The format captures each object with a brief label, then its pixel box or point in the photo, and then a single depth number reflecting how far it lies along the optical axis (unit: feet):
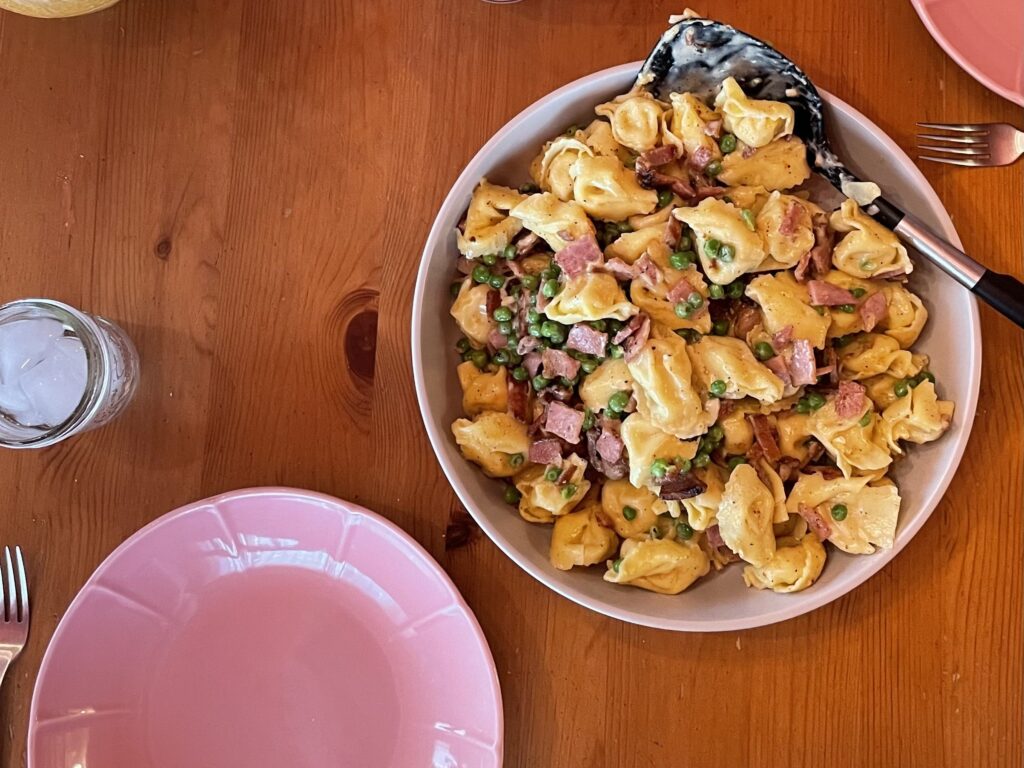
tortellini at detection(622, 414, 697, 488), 1.45
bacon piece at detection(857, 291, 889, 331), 1.47
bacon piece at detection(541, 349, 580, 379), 1.48
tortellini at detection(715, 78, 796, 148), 1.44
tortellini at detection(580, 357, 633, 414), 1.47
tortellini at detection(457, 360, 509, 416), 1.53
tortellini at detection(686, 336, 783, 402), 1.42
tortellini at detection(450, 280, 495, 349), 1.53
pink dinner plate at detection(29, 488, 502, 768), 1.50
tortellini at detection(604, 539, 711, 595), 1.47
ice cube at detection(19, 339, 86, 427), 1.52
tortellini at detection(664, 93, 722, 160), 1.47
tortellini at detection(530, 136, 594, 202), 1.49
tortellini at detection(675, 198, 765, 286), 1.41
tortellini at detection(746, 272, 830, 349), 1.44
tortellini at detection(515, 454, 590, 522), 1.49
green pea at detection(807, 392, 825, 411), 1.48
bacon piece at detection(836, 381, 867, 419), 1.45
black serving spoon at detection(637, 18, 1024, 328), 1.40
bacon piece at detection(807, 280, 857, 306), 1.45
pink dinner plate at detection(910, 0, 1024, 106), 1.56
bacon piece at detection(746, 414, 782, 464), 1.49
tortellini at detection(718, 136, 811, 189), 1.49
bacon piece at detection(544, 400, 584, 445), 1.48
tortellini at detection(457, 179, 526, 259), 1.49
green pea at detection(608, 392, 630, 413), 1.45
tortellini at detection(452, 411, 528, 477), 1.49
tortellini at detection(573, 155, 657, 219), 1.45
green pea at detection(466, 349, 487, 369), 1.56
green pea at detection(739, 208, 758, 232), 1.42
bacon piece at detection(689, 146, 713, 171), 1.48
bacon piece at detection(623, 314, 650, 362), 1.42
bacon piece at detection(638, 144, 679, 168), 1.48
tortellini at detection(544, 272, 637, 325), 1.42
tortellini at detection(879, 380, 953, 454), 1.42
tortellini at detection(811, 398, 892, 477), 1.46
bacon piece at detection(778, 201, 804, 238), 1.43
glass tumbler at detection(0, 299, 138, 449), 1.50
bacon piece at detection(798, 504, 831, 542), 1.47
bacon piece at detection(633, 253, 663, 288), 1.45
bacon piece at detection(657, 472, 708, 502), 1.44
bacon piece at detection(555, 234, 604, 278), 1.44
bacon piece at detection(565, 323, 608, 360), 1.44
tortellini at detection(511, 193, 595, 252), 1.45
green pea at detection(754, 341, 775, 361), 1.46
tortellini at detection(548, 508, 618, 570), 1.48
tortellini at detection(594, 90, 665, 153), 1.46
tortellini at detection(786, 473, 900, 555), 1.43
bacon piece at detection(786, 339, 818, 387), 1.42
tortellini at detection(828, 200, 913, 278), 1.43
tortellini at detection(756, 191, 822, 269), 1.43
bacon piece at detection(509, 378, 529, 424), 1.54
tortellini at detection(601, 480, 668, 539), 1.52
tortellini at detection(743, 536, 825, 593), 1.44
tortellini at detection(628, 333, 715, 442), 1.41
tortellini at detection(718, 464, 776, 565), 1.42
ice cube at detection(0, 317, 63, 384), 1.52
